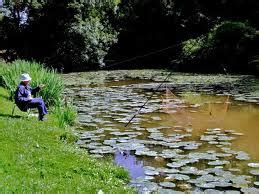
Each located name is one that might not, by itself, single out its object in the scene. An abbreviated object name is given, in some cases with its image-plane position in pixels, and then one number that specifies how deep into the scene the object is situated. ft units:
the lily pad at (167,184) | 27.63
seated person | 43.60
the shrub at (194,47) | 108.63
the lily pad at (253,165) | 31.23
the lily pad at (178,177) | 28.89
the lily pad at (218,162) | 31.96
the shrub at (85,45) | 123.69
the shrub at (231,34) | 101.24
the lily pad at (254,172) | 29.58
